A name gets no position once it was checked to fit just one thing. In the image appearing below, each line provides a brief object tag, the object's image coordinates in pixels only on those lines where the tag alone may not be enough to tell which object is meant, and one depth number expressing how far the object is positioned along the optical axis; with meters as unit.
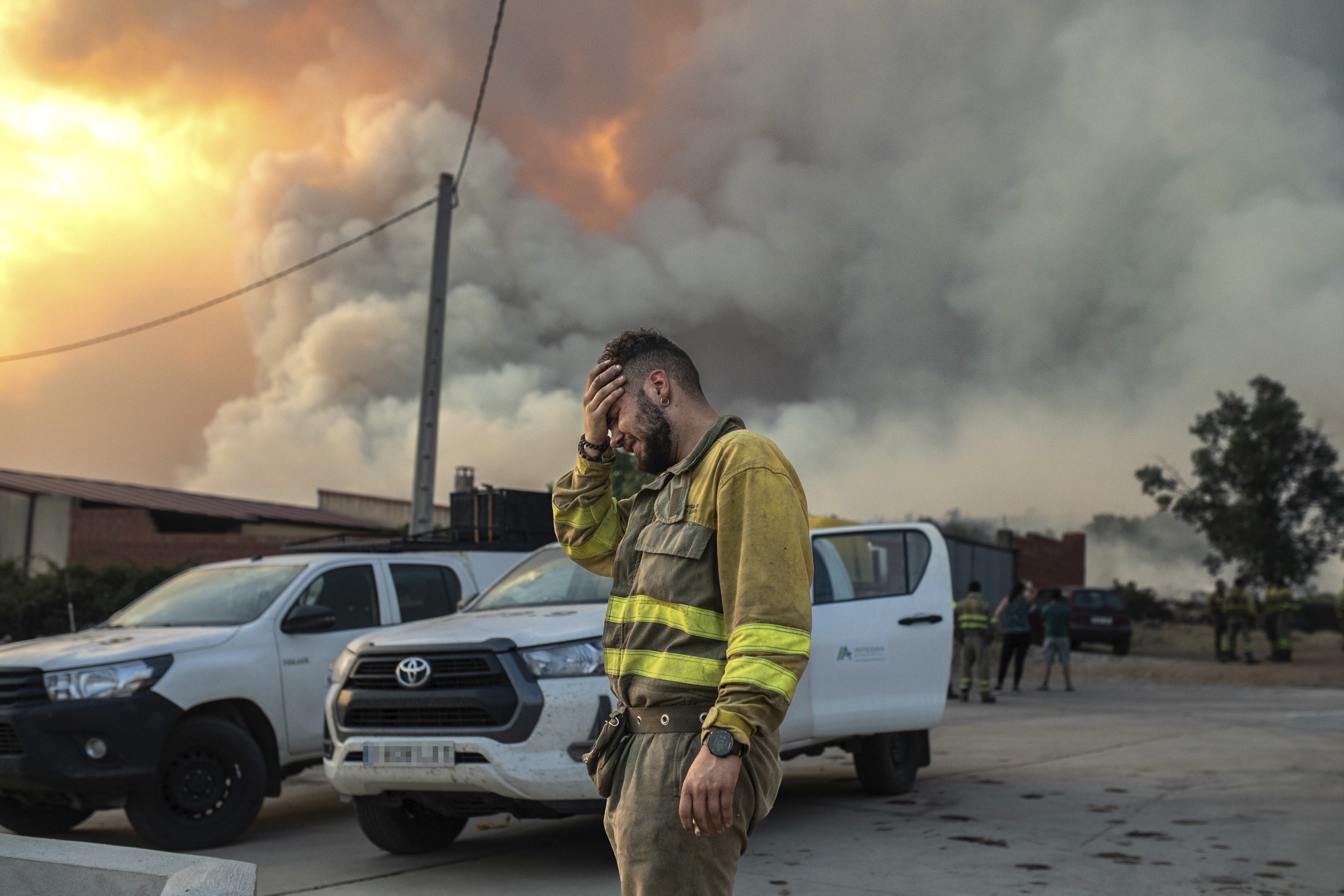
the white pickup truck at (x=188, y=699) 6.71
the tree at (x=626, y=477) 42.34
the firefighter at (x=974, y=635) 17.45
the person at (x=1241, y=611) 25.00
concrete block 3.44
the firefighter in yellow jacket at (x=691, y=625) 2.61
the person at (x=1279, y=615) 26.44
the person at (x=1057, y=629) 19.34
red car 28.22
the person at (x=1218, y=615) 25.56
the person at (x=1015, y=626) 19.05
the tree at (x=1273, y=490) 44.88
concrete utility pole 15.71
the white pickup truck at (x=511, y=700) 5.89
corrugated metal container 28.17
